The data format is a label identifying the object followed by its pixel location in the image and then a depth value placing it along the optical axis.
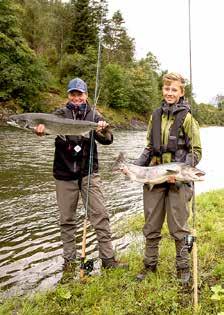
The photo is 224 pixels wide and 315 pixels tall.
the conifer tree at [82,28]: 59.19
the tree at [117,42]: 75.56
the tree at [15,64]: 43.66
